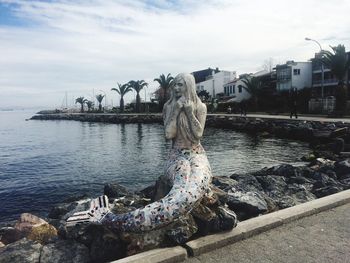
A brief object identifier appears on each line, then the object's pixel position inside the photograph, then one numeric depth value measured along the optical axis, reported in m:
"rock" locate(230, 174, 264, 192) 10.20
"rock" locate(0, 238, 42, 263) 5.18
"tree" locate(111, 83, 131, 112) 83.94
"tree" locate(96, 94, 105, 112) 107.99
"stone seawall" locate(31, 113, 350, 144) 27.63
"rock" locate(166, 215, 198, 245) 5.22
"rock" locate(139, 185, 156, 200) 11.47
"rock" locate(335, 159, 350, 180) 12.79
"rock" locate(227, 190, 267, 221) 6.91
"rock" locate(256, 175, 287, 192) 10.38
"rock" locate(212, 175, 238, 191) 10.45
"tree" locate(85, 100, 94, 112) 122.12
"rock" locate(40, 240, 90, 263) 5.28
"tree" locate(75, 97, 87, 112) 122.12
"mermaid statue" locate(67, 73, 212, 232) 5.12
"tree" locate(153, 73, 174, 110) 71.50
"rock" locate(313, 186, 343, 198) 9.17
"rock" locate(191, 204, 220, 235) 5.58
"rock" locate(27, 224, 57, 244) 6.81
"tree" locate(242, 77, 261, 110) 60.34
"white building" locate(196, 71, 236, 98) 87.25
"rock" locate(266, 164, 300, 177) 13.74
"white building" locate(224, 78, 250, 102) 70.38
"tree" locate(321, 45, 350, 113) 38.00
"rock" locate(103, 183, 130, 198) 12.37
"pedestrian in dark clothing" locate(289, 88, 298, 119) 52.34
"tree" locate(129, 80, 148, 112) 81.31
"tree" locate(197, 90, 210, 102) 78.29
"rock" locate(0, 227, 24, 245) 7.77
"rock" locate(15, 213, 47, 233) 7.76
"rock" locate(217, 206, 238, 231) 5.60
